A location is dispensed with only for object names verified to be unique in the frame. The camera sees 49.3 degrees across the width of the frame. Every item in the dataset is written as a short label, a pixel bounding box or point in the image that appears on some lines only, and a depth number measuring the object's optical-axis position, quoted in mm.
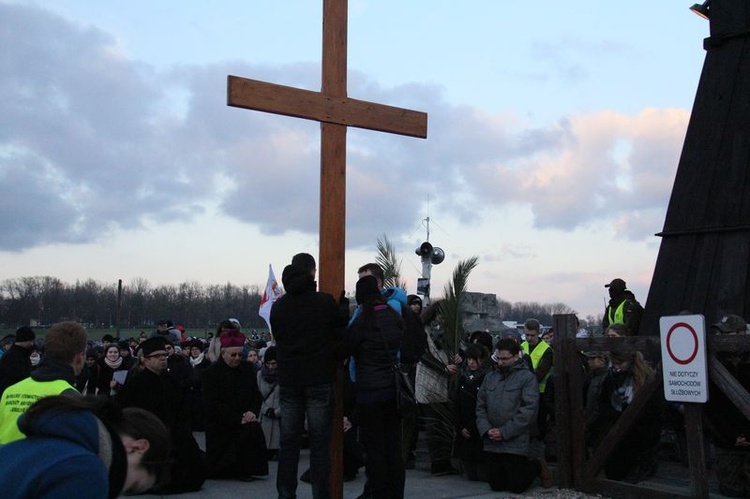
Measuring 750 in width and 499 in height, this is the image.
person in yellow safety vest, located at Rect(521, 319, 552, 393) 10570
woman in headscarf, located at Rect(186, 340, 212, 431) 13797
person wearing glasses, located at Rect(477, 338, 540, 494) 8531
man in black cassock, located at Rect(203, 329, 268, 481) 9398
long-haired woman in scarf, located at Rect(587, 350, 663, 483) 8531
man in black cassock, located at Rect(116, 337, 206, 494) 8477
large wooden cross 7102
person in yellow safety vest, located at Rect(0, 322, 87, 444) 4676
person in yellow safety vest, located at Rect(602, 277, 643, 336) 11945
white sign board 7172
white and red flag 17767
